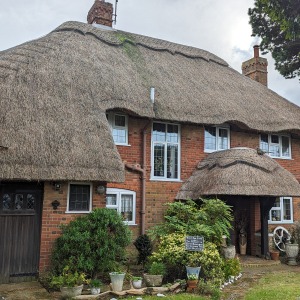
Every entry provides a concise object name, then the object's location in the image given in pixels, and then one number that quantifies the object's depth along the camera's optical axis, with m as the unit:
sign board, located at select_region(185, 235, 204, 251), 9.23
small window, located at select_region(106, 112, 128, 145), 12.80
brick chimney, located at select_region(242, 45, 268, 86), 20.77
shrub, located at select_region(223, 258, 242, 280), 10.07
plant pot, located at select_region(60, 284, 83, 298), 7.90
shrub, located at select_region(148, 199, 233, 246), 10.30
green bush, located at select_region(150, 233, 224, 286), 9.27
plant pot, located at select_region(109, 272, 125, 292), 8.41
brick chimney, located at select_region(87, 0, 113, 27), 17.81
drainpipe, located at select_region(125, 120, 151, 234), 12.58
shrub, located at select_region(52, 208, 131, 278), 9.11
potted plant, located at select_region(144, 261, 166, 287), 8.80
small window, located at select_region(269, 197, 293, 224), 15.34
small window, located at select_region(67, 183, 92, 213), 10.32
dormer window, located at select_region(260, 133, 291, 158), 15.98
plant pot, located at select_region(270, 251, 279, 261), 13.30
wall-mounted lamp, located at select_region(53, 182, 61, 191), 9.99
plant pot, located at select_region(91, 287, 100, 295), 8.22
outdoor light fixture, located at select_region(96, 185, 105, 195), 10.55
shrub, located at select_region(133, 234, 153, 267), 11.49
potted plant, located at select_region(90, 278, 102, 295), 8.23
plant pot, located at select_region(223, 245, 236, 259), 11.78
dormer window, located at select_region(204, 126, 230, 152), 14.72
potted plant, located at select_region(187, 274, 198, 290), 8.64
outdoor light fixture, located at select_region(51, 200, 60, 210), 9.94
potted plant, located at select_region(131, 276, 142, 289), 8.63
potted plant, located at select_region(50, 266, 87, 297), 7.91
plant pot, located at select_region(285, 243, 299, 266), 13.07
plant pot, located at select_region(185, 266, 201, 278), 8.99
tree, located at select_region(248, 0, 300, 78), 14.69
